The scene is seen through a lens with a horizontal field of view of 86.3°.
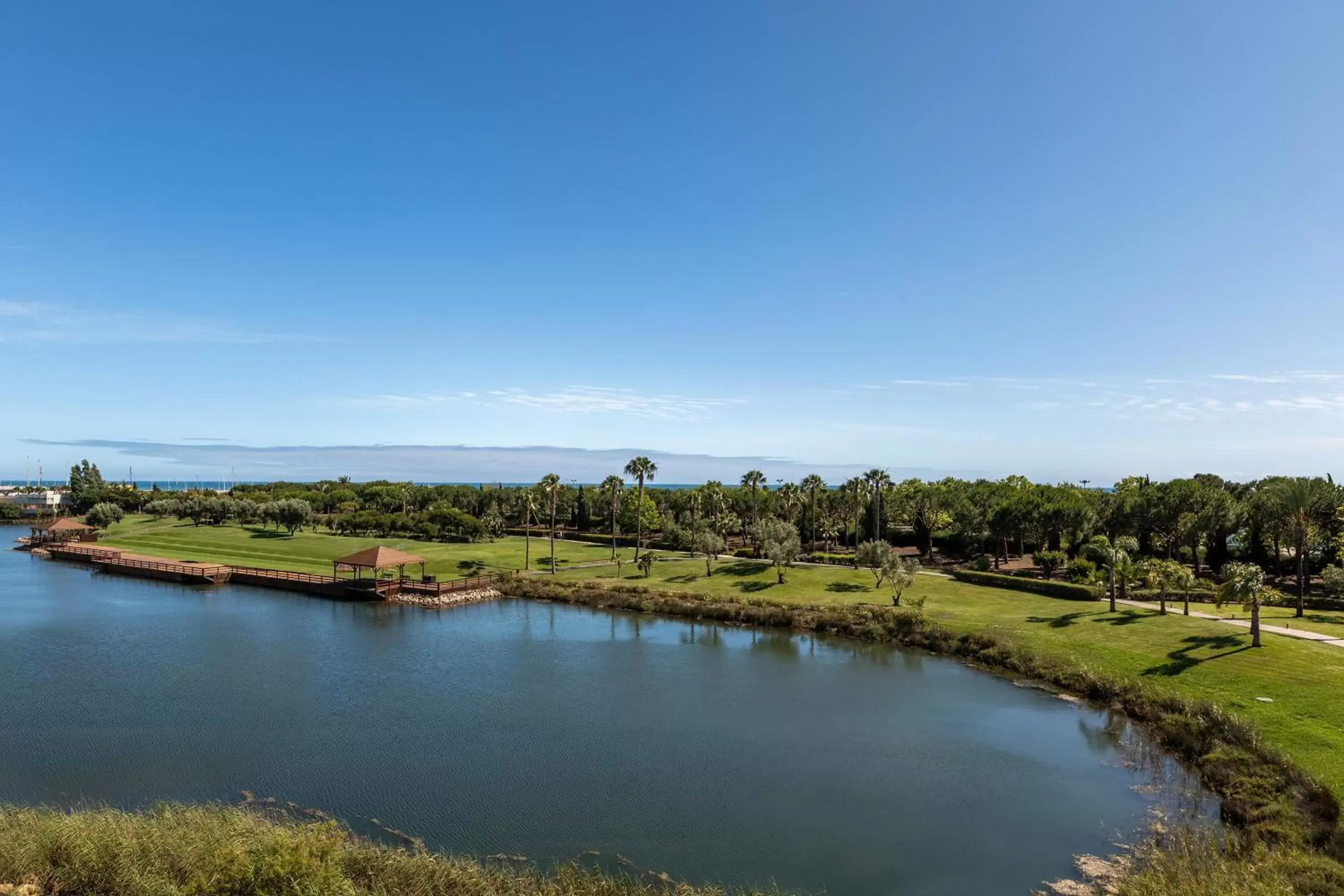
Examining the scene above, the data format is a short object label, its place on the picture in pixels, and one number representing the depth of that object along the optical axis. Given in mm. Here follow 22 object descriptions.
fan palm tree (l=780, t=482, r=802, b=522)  95875
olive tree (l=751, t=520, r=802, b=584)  68125
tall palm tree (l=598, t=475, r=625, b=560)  90875
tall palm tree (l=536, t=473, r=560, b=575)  82688
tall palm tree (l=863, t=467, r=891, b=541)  87438
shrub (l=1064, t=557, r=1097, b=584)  63416
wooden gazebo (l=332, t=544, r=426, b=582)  68125
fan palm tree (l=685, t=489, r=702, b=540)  91500
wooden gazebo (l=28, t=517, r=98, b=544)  107250
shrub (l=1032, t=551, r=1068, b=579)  71500
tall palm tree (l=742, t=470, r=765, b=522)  92812
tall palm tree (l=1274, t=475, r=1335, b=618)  49250
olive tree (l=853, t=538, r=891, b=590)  63719
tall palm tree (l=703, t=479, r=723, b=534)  97312
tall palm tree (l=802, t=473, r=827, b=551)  90562
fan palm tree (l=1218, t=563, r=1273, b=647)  38000
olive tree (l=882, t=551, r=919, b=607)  57438
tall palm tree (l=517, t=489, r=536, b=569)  80375
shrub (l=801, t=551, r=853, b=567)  78812
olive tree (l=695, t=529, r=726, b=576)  73250
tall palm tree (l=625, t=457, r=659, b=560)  89062
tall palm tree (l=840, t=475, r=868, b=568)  89188
